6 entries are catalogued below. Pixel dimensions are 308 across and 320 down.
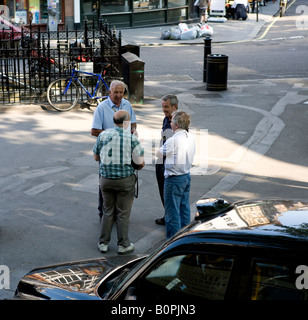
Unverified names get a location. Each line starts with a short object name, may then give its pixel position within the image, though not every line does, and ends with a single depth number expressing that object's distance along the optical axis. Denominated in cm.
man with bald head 651
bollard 1802
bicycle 1418
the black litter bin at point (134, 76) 1480
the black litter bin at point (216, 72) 1681
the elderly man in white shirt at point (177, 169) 652
